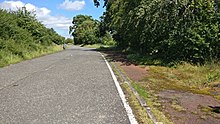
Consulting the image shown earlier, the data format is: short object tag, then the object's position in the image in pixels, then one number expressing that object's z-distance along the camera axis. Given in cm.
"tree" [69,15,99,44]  5716
